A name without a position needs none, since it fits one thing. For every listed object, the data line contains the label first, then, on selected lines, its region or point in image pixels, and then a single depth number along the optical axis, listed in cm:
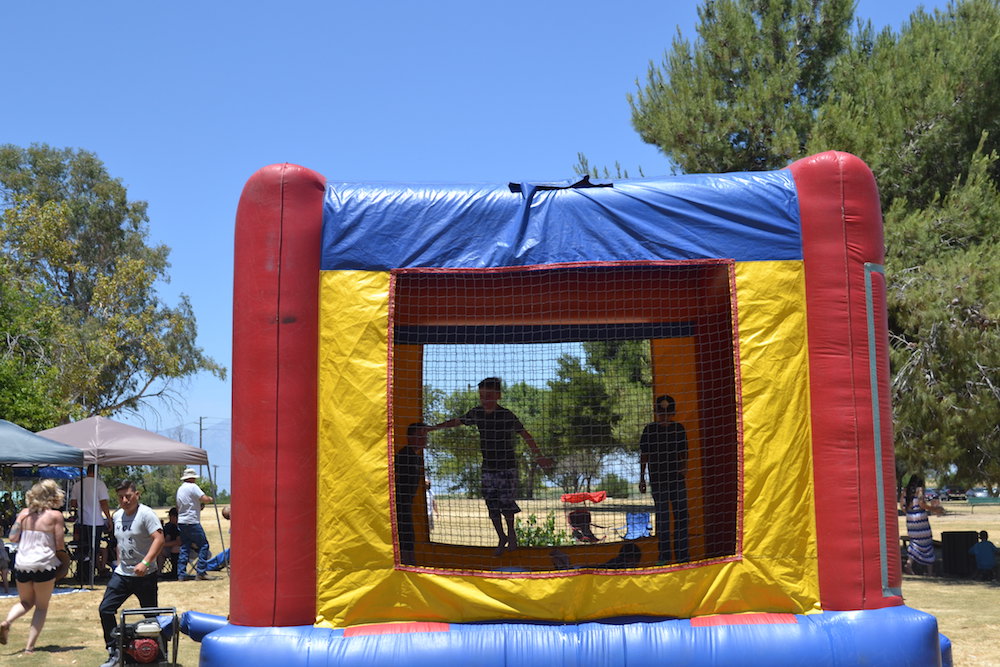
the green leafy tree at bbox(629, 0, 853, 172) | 1407
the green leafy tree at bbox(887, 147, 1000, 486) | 1111
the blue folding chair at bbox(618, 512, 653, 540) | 700
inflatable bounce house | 447
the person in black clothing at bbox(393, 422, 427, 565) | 539
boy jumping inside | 575
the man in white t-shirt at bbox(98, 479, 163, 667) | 644
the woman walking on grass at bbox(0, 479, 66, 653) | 739
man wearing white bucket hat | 1251
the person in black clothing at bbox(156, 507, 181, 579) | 1275
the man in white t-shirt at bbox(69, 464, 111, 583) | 1210
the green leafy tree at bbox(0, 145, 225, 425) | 2622
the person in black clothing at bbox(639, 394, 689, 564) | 562
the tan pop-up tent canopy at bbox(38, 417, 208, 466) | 1252
